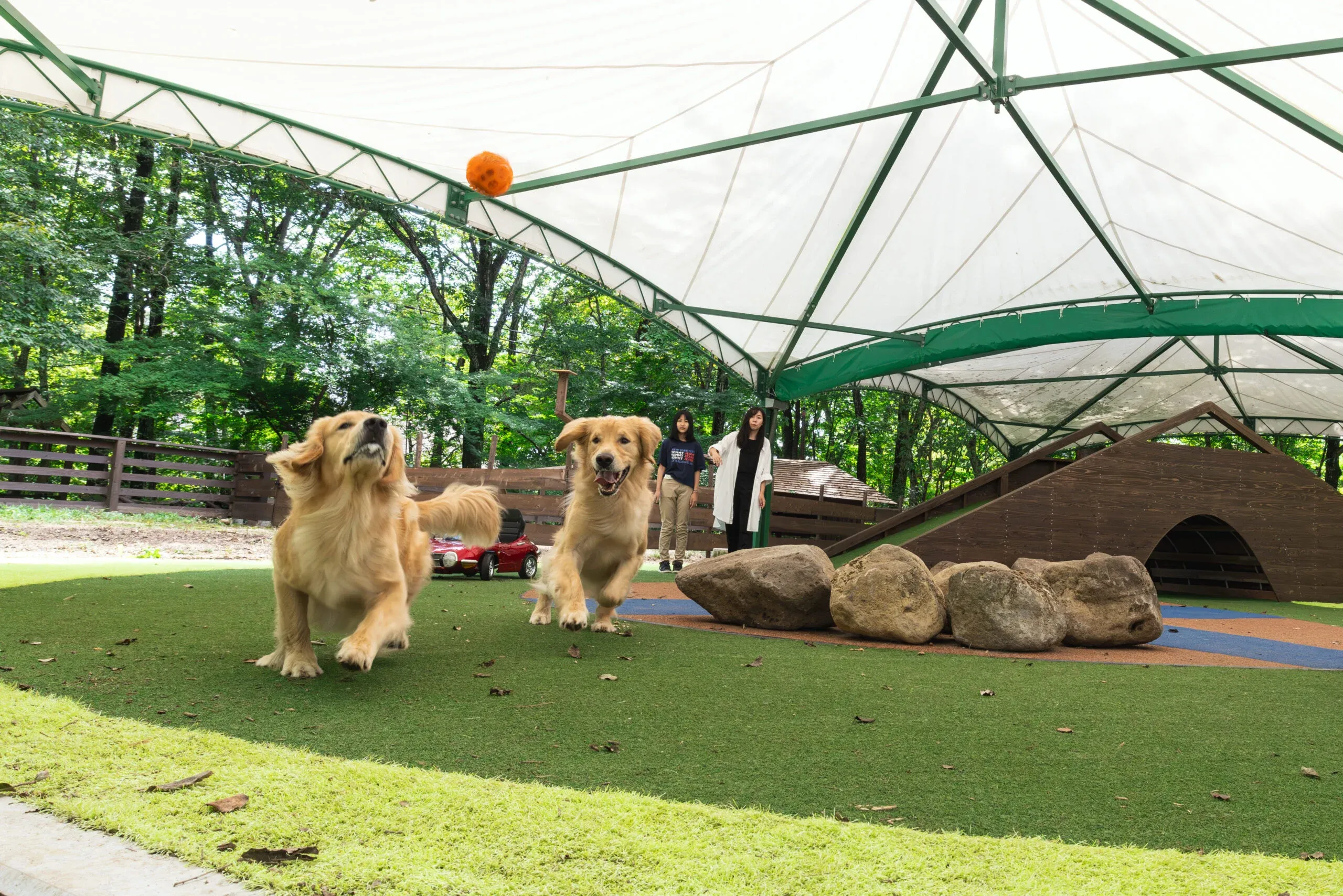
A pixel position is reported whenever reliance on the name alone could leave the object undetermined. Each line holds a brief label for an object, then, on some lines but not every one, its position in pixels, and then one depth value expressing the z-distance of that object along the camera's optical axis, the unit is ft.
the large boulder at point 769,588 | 19.88
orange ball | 25.73
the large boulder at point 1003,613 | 17.93
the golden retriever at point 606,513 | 17.13
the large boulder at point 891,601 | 18.33
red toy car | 29.22
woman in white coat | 30.91
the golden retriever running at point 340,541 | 11.69
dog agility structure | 30.91
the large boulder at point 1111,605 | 19.07
